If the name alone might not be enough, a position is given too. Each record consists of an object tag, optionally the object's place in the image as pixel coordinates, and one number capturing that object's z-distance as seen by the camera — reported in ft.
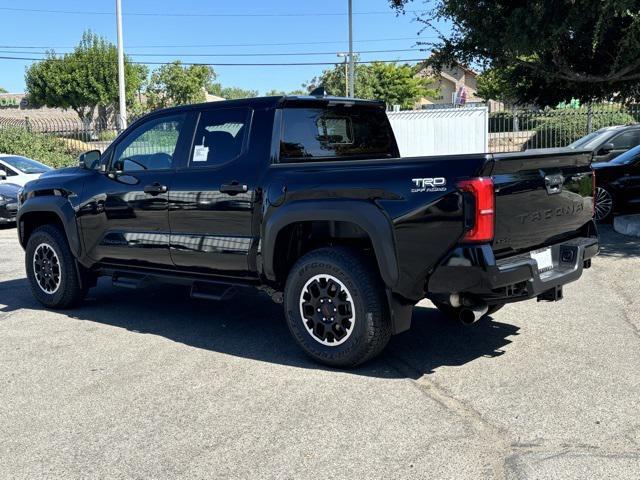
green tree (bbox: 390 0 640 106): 31.09
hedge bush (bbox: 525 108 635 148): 69.46
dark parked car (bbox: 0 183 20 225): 47.47
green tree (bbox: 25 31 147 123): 162.09
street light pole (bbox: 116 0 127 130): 78.12
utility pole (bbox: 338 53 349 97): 230.48
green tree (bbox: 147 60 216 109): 205.05
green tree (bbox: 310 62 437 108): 213.05
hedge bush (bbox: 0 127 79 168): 77.77
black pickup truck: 14.48
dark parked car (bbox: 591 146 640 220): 38.58
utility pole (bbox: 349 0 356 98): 88.53
